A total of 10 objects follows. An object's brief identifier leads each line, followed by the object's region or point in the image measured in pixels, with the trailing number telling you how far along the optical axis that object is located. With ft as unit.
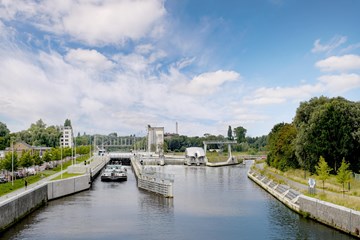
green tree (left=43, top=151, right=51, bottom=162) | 252.83
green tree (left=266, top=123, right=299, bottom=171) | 230.27
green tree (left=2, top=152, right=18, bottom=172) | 181.57
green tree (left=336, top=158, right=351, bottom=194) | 130.82
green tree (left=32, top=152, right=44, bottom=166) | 217.87
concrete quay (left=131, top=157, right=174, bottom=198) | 162.50
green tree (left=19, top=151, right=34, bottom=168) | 199.93
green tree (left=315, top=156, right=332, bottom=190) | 141.38
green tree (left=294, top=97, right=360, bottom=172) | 180.24
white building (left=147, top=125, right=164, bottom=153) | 608.60
